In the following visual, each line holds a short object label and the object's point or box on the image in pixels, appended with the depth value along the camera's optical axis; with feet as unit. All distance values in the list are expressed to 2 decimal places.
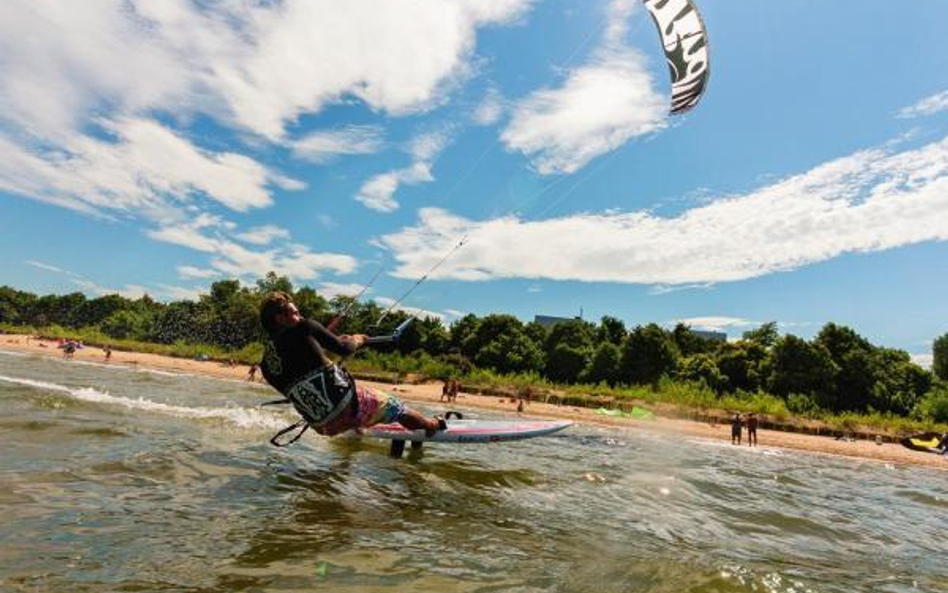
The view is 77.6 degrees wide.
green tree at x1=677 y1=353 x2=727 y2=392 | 187.32
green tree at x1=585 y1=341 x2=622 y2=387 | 203.62
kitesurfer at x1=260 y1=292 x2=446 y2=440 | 23.52
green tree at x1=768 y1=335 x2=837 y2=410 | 161.99
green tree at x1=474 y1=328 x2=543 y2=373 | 227.81
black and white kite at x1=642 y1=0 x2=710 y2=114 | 39.37
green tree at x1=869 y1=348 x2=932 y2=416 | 159.33
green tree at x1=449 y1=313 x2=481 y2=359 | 246.88
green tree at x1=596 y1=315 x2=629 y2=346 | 248.93
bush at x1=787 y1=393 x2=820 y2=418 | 154.10
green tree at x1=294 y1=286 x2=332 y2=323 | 314.69
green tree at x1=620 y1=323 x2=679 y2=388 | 199.41
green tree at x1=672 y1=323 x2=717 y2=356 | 253.24
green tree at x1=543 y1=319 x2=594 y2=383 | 217.15
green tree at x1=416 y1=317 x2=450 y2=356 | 261.65
